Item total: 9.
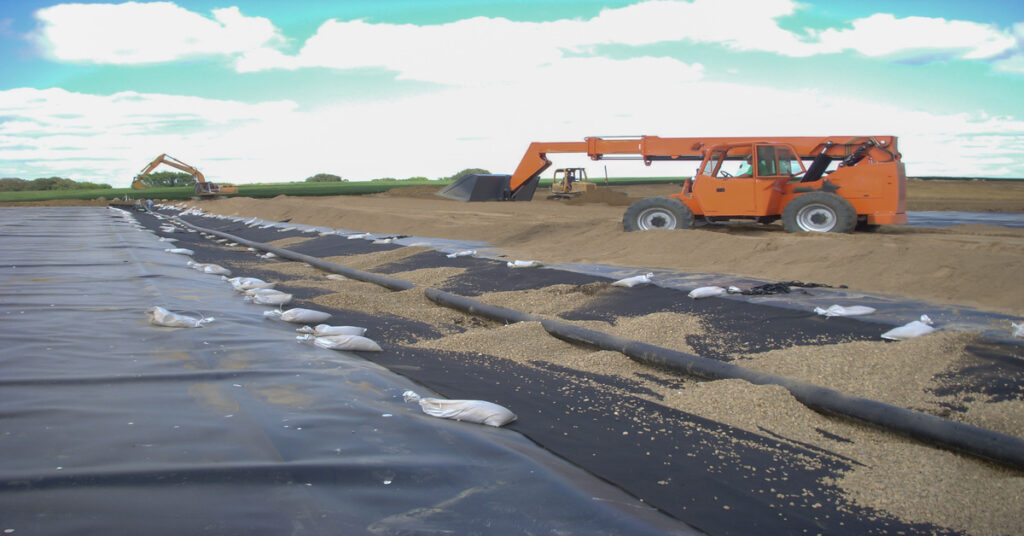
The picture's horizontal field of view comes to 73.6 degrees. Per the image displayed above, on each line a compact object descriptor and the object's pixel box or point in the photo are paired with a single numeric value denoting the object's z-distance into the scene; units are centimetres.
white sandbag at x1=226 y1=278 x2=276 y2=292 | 688
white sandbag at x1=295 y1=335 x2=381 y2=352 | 444
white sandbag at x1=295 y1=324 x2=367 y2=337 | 465
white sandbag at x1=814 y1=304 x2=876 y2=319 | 546
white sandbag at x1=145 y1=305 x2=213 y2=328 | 474
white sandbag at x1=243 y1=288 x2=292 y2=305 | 619
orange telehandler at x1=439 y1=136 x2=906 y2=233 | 1020
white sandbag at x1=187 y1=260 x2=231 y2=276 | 864
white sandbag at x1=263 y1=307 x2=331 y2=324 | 538
